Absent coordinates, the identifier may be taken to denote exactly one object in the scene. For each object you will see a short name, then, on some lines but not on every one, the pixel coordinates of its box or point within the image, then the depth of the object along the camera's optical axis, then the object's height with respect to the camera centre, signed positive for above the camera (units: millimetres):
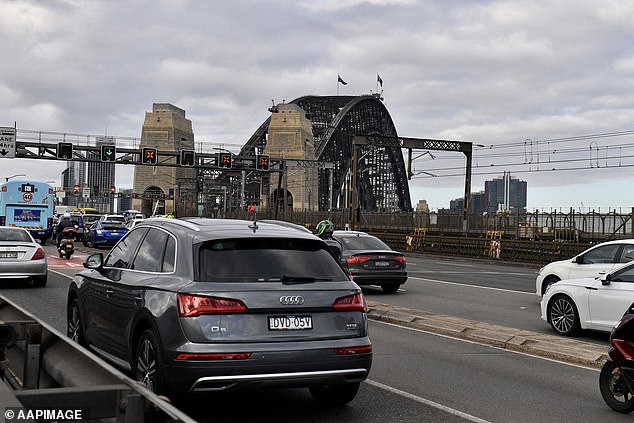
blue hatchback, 40906 -1012
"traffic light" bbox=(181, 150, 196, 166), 59156 +4699
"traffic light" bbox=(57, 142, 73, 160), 56562 +4675
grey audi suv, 5863 -809
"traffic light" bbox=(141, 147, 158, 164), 57578 +4614
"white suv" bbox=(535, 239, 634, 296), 15242 -756
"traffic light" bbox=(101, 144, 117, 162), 57469 +4701
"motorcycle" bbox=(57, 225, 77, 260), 29797 -1248
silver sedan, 18266 -1205
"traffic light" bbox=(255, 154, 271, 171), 61281 +4588
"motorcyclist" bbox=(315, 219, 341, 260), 16812 -258
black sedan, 19000 -1118
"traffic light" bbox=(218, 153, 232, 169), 59781 +4598
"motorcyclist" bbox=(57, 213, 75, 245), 31438 -684
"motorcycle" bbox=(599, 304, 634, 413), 6941 -1383
